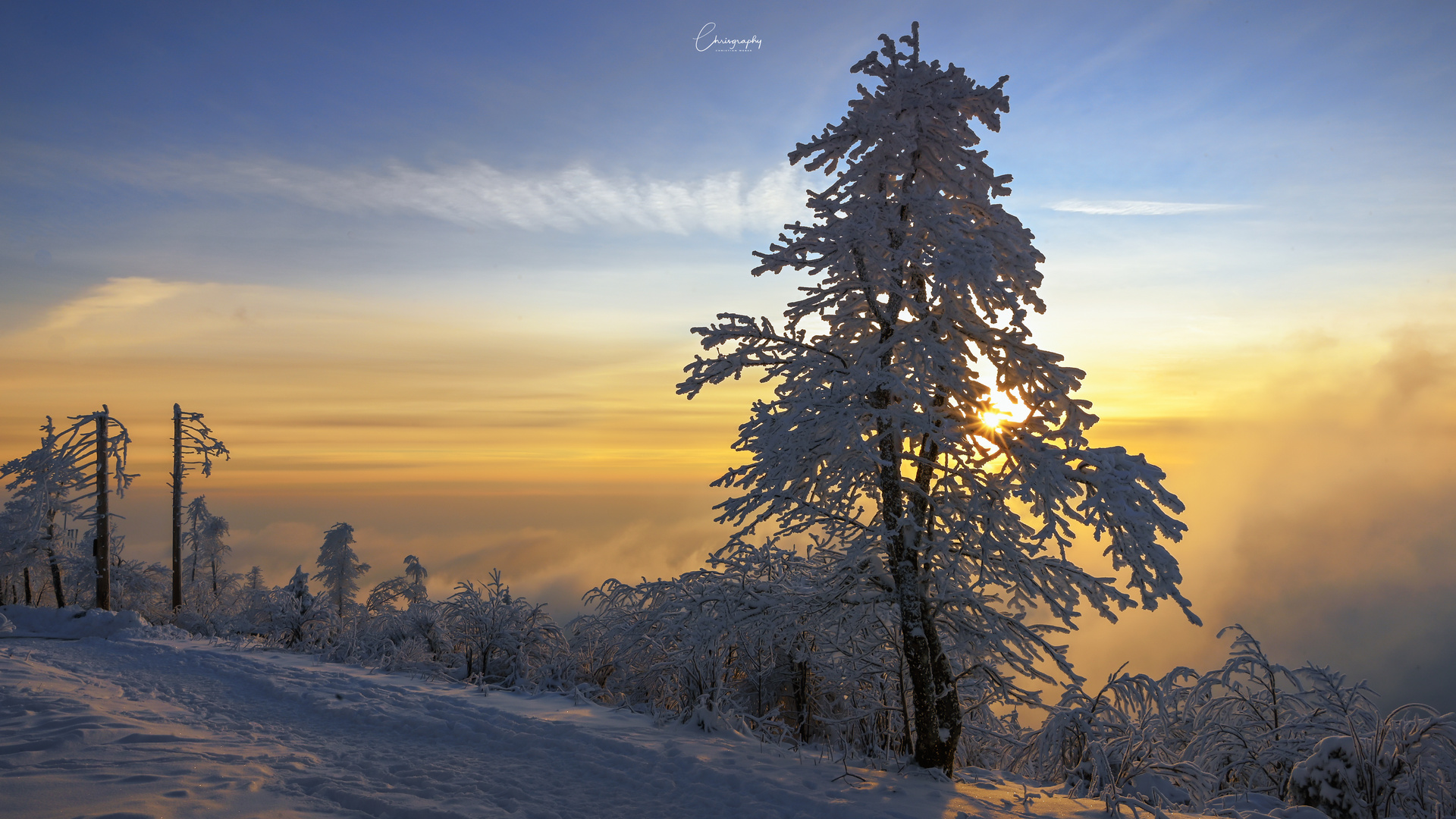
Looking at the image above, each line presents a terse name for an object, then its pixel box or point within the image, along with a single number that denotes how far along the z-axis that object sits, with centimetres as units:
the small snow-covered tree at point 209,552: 4603
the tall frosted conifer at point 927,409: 725
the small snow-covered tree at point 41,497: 2198
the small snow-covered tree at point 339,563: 3975
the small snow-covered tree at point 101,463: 2173
